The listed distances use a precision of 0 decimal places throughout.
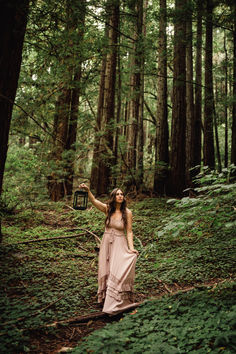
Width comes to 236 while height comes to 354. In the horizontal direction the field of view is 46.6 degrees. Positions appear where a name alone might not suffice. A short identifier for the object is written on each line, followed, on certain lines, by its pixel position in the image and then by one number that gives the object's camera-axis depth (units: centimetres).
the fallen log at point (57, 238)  701
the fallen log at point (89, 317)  396
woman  445
